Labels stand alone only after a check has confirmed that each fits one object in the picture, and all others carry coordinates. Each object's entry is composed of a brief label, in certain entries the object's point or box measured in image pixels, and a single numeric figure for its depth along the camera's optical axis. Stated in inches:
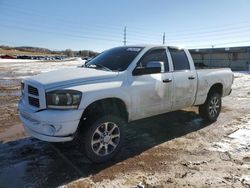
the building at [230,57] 910.6
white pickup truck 108.8
